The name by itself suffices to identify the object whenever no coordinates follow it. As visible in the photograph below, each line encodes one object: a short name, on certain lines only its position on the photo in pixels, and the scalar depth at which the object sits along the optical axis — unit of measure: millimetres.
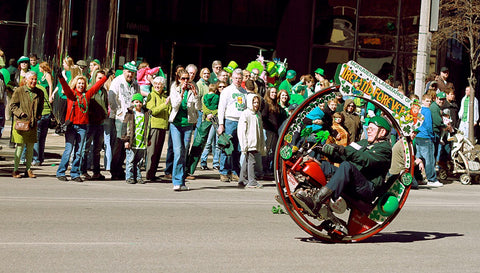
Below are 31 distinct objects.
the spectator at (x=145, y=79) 16156
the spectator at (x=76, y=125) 14750
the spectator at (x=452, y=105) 19672
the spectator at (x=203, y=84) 17859
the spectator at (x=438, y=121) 18141
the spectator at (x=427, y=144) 17672
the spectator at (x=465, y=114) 22547
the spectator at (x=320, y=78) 17977
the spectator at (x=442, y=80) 20406
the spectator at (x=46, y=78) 17516
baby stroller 18406
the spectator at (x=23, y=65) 17359
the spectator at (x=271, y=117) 16438
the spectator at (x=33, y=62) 18512
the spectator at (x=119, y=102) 15312
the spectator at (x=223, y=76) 16750
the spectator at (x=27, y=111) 14523
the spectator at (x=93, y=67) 15910
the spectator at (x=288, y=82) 18547
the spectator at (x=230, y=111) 15734
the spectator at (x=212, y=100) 16734
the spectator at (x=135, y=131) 14680
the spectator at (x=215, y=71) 18516
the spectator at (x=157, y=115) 14789
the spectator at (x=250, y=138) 15219
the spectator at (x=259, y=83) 17812
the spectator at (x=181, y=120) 14156
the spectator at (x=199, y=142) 15914
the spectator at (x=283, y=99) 16752
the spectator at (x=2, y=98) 16688
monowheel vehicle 9406
